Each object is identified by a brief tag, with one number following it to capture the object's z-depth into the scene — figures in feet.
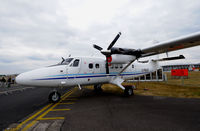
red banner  66.88
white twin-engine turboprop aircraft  20.29
